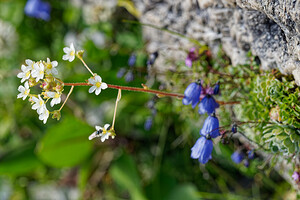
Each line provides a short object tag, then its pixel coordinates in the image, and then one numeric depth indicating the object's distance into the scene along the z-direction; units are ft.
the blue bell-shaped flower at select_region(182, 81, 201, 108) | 1.29
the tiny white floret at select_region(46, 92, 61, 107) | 1.19
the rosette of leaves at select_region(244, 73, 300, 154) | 1.23
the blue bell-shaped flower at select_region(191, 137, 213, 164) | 1.24
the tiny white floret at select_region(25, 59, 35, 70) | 1.21
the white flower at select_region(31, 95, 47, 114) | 1.19
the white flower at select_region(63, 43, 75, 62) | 1.25
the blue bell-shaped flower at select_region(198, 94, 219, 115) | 1.28
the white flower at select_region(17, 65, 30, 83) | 1.21
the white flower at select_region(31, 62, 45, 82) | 1.19
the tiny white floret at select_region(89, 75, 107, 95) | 1.21
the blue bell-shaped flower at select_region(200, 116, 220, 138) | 1.25
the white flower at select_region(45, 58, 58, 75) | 1.21
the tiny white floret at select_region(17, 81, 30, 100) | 1.21
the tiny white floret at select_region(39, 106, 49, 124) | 1.19
